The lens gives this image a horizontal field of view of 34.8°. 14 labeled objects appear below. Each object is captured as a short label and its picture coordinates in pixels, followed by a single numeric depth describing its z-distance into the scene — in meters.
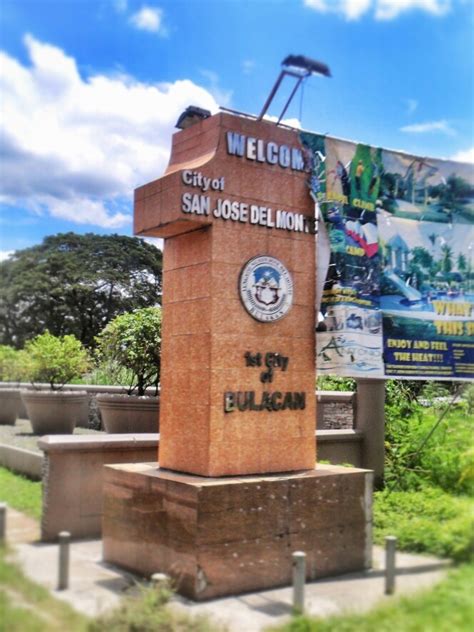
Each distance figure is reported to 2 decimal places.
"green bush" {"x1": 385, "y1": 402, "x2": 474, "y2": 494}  11.20
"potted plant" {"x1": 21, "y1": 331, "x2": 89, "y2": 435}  8.26
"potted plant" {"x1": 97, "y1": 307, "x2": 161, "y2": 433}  11.22
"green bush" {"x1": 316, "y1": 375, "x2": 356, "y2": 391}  18.55
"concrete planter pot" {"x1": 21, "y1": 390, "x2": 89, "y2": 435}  8.14
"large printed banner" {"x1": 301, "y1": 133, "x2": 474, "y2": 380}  8.84
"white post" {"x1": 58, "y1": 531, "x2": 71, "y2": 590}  6.03
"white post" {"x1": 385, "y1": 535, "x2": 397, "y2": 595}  7.29
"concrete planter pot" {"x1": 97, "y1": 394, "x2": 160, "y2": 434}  11.20
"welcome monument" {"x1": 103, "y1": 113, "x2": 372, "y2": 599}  7.57
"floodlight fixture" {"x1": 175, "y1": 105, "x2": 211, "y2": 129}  8.34
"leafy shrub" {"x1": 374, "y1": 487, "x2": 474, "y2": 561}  8.24
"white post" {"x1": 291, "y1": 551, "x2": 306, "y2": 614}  6.70
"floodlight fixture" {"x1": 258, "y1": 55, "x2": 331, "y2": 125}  7.49
